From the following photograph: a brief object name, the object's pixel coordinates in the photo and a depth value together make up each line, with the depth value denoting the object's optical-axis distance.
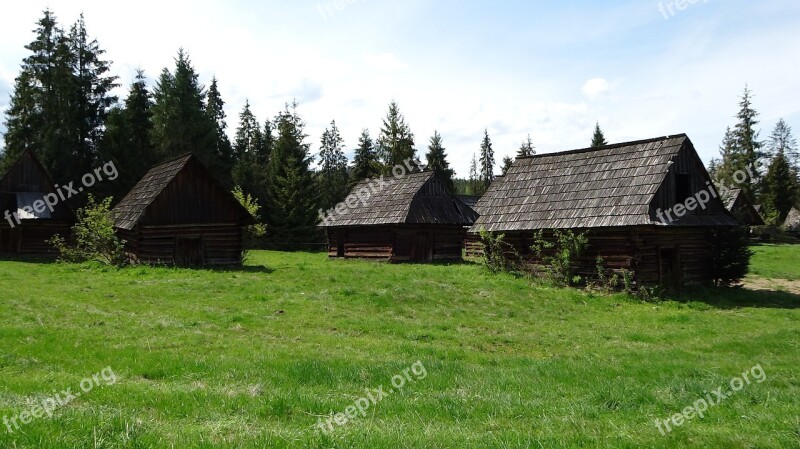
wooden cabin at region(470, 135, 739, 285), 18.39
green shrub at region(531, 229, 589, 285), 19.27
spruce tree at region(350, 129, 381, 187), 57.47
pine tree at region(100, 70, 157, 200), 41.22
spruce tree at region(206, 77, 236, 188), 48.30
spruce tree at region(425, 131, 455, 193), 62.16
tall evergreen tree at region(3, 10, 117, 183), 38.50
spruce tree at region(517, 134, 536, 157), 72.88
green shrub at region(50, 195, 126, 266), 23.27
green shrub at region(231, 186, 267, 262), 27.08
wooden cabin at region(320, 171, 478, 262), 29.70
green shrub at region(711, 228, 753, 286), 19.91
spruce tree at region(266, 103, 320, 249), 44.88
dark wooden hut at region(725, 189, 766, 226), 33.78
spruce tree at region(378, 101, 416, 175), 57.03
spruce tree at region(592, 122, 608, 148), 66.94
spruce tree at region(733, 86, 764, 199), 56.88
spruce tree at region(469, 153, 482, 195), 79.86
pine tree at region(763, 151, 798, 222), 55.91
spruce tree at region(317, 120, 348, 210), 59.00
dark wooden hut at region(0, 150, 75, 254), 30.45
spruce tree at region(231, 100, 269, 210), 49.22
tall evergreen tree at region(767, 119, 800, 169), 75.88
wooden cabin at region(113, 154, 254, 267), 23.05
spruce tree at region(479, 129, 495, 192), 78.06
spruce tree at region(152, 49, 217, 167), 46.03
